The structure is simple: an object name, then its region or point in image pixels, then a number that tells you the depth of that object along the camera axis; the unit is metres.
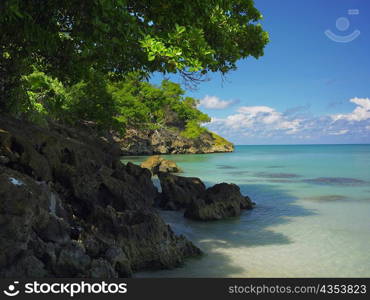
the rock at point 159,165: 25.38
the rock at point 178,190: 13.21
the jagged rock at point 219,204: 11.15
